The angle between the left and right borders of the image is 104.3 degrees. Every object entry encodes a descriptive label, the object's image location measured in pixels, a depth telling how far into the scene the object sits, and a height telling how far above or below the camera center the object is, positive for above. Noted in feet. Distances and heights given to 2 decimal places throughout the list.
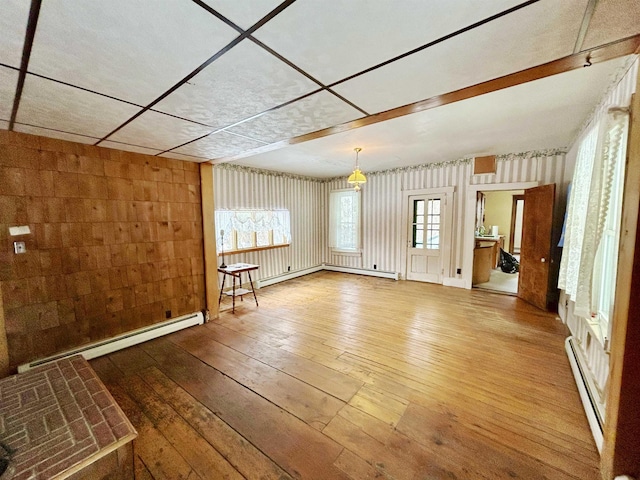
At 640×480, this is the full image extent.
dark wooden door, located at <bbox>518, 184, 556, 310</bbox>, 12.62 -1.27
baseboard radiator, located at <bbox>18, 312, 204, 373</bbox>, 8.34 -4.57
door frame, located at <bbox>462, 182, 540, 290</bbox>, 15.78 -0.44
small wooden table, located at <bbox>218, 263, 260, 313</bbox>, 13.27 -2.62
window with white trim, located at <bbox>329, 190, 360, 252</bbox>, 21.52 +0.13
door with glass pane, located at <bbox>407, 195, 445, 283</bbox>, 17.84 -1.19
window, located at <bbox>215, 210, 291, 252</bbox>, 15.49 -0.49
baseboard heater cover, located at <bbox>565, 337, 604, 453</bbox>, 5.38 -4.43
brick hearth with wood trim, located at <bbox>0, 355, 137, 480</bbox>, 4.25 -4.07
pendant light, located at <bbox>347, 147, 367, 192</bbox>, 13.08 +2.31
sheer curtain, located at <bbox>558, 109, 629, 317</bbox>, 5.31 +0.63
